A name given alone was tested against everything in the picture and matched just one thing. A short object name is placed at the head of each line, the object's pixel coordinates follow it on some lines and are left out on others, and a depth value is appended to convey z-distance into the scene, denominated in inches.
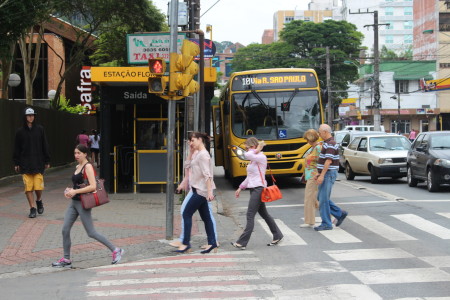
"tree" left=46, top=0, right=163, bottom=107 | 1044.0
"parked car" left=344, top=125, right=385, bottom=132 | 1996.1
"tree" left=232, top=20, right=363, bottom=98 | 2556.6
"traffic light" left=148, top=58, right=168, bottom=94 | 382.9
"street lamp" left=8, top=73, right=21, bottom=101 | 941.2
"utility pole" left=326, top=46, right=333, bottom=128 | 2005.3
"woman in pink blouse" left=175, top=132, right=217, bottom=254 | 343.9
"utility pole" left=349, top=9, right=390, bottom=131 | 1455.5
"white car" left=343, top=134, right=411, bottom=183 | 756.0
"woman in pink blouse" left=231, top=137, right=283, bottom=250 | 361.7
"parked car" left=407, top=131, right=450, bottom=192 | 618.8
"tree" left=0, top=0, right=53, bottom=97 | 568.7
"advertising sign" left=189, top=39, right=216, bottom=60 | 669.9
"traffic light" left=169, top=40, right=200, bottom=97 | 384.2
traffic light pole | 388.8
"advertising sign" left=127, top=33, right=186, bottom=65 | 659.4
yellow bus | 706.2
